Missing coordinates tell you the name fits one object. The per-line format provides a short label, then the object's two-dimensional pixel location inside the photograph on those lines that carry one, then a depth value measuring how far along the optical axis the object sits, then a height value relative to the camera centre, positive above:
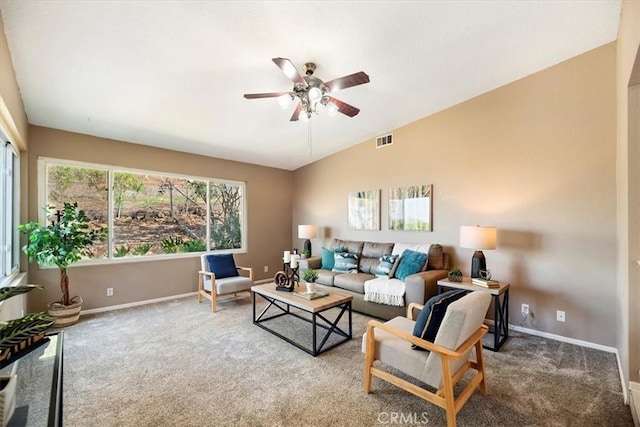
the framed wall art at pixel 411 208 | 4.30 +0.04
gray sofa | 3.47 -0.93
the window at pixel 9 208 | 3.02 +0.07
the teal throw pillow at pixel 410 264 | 3.83 -0.74
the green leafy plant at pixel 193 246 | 5.10 -0.62
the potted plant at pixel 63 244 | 3.36 -0.37
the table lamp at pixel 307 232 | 5.62 -0.41
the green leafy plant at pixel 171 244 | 4.86 -0.55
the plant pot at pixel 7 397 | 1.02 -0.69
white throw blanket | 3.59 -1.05
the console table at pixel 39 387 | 1.13 -0.80
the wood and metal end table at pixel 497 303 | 2.98 -1.08
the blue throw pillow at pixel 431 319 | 1.92 -0.75
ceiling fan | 2.38 +1.13
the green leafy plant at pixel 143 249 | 4.57 -0.59
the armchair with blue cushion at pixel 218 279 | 4.25 -1.07
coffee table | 2.92 -1.10
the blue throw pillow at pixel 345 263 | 4.63 -0.86
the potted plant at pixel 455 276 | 3.39 -0.80
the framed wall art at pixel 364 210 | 4.99 +0.02
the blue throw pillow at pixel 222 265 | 4.60 -0.89
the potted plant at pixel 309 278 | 3.35 -0.80
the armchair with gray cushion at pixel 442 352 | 1.77 -1.01
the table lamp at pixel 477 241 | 3.22 -0.36
